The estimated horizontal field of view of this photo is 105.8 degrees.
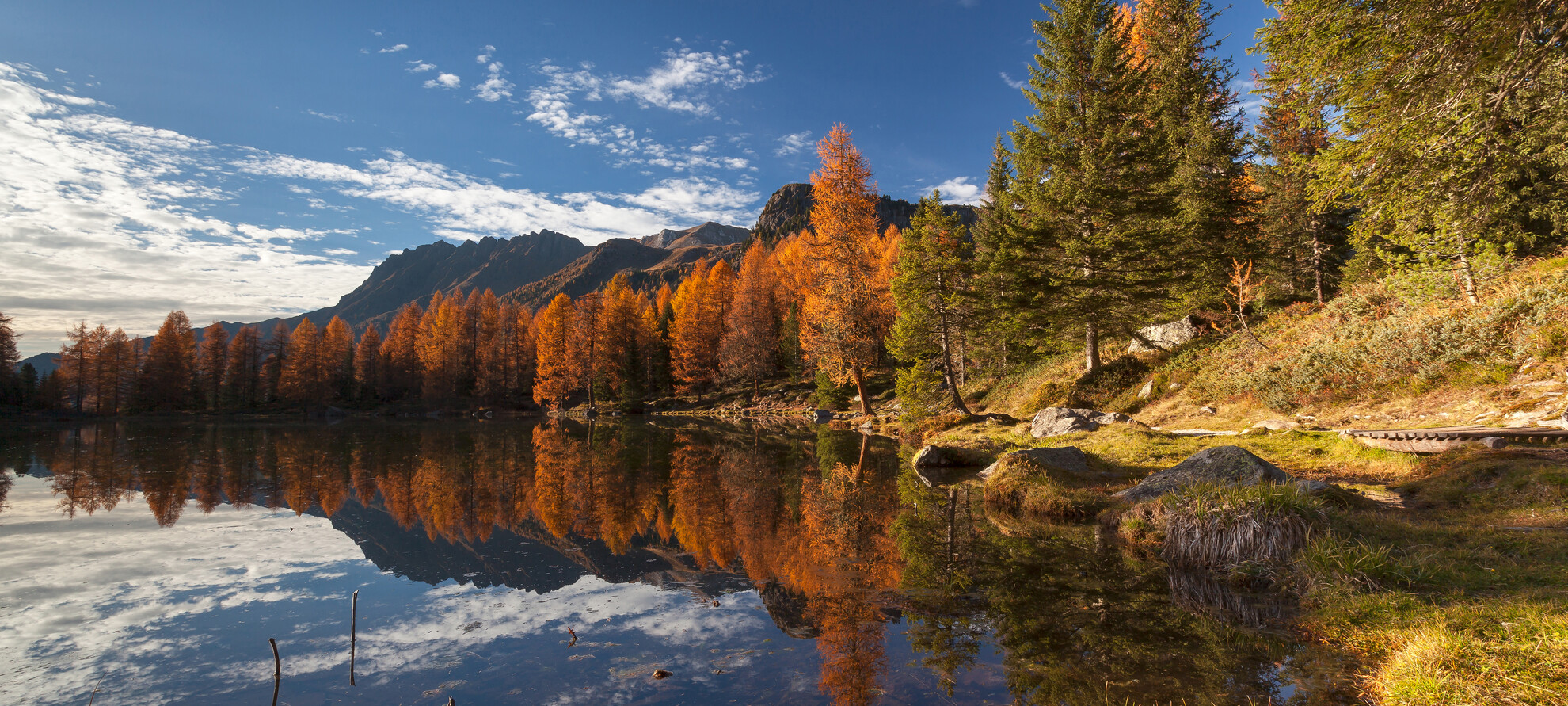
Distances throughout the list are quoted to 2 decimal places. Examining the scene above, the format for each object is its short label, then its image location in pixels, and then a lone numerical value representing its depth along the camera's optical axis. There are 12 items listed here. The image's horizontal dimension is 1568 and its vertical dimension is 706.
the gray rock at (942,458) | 17.44
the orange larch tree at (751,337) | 52.94
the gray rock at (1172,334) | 24.81
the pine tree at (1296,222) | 24.56
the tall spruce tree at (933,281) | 24.83
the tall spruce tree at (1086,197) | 23.17
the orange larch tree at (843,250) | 28.92
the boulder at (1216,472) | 8.98
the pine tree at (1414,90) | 8.38
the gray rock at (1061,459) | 13.58
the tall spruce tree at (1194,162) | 24.16
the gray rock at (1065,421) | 18.86
